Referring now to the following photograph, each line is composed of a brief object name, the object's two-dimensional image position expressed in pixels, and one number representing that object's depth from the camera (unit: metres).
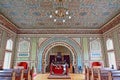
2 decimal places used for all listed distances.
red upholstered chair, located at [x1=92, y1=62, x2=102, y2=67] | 6.40
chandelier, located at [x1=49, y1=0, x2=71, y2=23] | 3.84
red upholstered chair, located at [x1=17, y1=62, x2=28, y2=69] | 6.29
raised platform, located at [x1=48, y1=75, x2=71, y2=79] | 4.76
